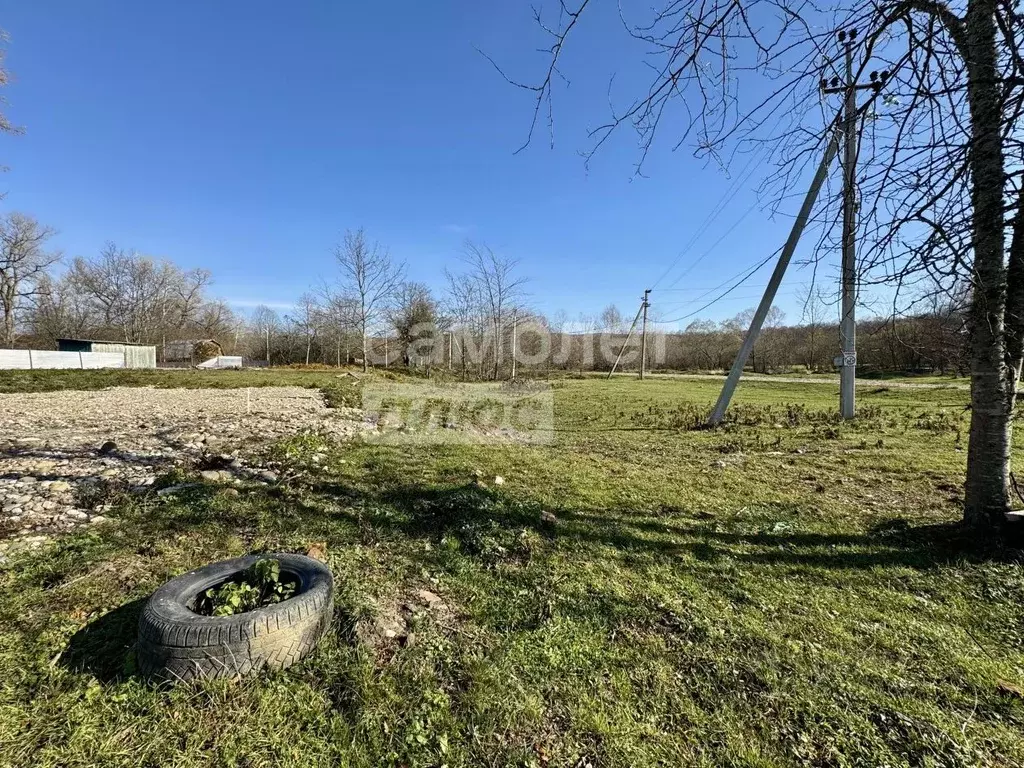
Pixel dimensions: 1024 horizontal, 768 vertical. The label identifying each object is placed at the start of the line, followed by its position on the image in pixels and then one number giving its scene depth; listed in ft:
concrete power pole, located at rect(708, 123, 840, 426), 27.27
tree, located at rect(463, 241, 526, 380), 81.87
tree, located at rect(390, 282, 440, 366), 99.30
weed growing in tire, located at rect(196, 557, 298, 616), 6.64
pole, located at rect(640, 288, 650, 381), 104.68
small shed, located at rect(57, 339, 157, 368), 89.92
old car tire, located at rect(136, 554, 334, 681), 5.73
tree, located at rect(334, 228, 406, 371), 84.28
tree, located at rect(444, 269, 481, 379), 87.81
